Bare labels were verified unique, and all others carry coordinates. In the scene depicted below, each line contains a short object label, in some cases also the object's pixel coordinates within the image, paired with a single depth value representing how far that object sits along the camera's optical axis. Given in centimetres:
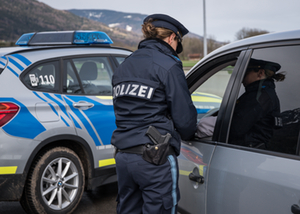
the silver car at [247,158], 136
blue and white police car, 274
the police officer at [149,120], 175
